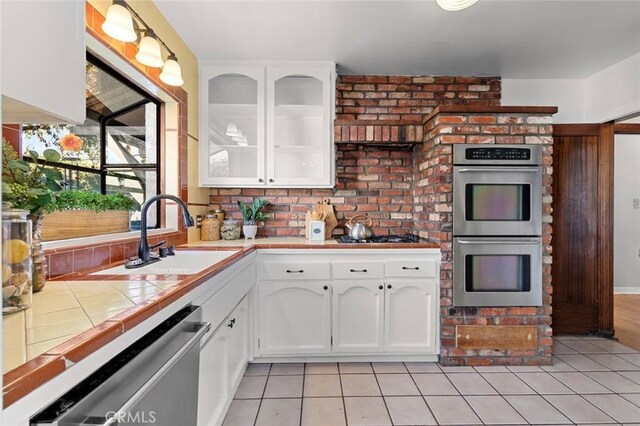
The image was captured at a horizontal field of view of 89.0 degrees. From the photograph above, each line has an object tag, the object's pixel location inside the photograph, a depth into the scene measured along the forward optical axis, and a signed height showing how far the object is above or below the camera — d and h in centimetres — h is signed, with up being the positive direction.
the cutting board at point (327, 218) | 287 -7
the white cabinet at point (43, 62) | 62 +31
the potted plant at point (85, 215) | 136 -3
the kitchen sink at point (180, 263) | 150 -29
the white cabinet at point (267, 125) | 267 +70
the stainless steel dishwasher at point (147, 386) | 64 -42
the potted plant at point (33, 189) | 93 +6
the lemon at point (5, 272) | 82 -16
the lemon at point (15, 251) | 84 -11
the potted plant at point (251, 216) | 278 -5
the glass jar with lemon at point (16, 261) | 82 -14
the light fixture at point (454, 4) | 172 +110
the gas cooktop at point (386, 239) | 253 -23
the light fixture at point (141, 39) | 139 +81
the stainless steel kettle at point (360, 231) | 258 -17
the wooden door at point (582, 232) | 289 -19
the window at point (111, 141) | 156 +38
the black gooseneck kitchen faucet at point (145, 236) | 167 -14
